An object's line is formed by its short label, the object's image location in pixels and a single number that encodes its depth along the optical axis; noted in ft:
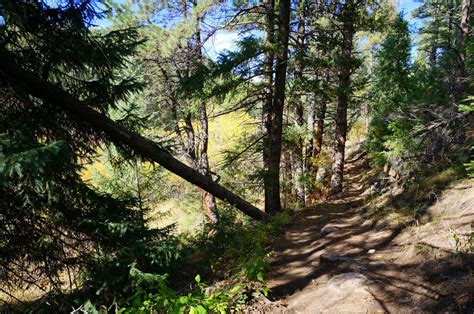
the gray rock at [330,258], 17.43
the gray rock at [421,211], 18.84
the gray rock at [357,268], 15.45
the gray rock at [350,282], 13.50
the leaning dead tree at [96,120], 17.22
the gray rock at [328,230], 23.57
